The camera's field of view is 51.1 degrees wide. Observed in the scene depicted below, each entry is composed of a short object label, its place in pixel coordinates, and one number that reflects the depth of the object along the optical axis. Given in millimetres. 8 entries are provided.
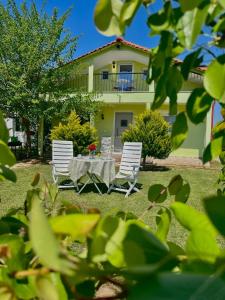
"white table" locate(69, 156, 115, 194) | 6058
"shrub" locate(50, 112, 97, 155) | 9568
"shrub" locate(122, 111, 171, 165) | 8942
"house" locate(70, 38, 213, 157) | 12376
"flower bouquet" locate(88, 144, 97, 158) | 6712
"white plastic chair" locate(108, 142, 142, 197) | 5961
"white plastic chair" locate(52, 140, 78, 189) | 6409
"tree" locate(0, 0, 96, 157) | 10362
